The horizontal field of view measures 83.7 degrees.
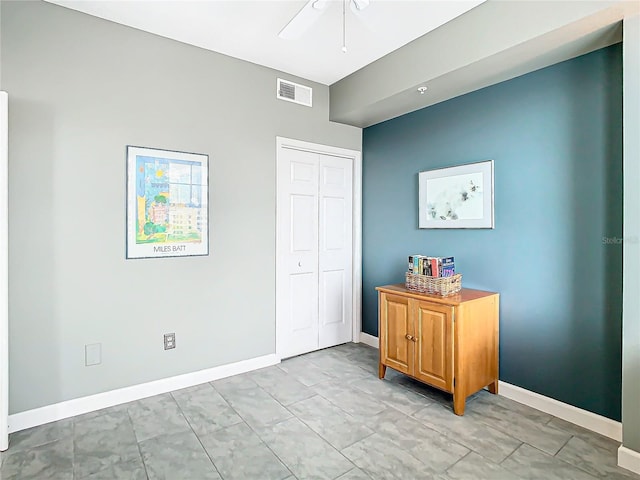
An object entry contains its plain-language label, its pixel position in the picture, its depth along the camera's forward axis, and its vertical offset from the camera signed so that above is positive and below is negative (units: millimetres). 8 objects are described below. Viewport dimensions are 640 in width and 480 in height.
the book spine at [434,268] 2653 -233
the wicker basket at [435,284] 2598 -357
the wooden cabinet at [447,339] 2418 -740
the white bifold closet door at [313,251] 3432 -153
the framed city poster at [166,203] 2590 +247
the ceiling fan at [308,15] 1742 +1135
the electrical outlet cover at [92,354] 2447 -819
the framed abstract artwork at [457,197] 2770 +336
